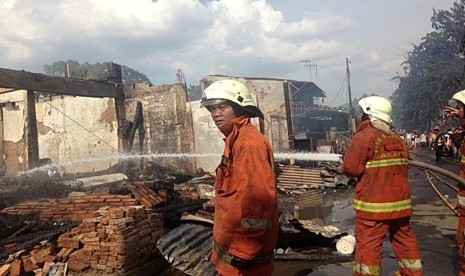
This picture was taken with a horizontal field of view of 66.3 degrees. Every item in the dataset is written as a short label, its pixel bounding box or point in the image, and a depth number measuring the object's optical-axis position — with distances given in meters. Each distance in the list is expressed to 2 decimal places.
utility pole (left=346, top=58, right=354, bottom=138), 29.16
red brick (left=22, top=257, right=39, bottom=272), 4.83
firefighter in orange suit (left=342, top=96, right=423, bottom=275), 3.42
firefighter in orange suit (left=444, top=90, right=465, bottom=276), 3.69
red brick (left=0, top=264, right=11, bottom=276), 4.65
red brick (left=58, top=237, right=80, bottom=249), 5.12
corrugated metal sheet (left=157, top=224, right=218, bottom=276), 4.66
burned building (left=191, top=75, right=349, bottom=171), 16.16
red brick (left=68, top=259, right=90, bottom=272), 4.95
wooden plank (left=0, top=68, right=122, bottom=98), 10.23
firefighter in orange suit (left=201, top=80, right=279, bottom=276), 2.11
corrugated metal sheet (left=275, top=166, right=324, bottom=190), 13.71
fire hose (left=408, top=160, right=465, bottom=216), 3.72
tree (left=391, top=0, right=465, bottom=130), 28.34
